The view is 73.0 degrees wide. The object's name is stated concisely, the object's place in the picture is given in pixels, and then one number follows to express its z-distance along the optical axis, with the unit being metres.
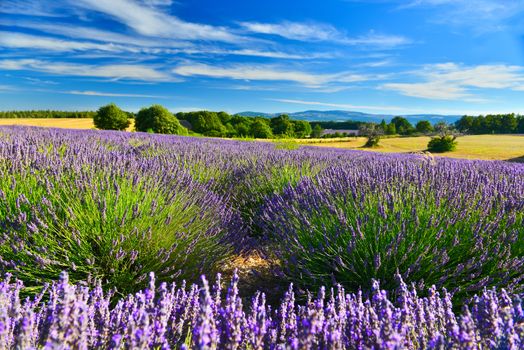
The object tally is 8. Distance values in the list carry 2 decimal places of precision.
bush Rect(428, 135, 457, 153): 40.81
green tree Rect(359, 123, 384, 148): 48.67
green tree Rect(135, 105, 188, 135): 40.65
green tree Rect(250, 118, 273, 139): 61.31
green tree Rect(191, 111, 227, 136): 57.84
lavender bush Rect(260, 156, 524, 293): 2.08
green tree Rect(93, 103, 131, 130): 44.28
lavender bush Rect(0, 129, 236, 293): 2.09
